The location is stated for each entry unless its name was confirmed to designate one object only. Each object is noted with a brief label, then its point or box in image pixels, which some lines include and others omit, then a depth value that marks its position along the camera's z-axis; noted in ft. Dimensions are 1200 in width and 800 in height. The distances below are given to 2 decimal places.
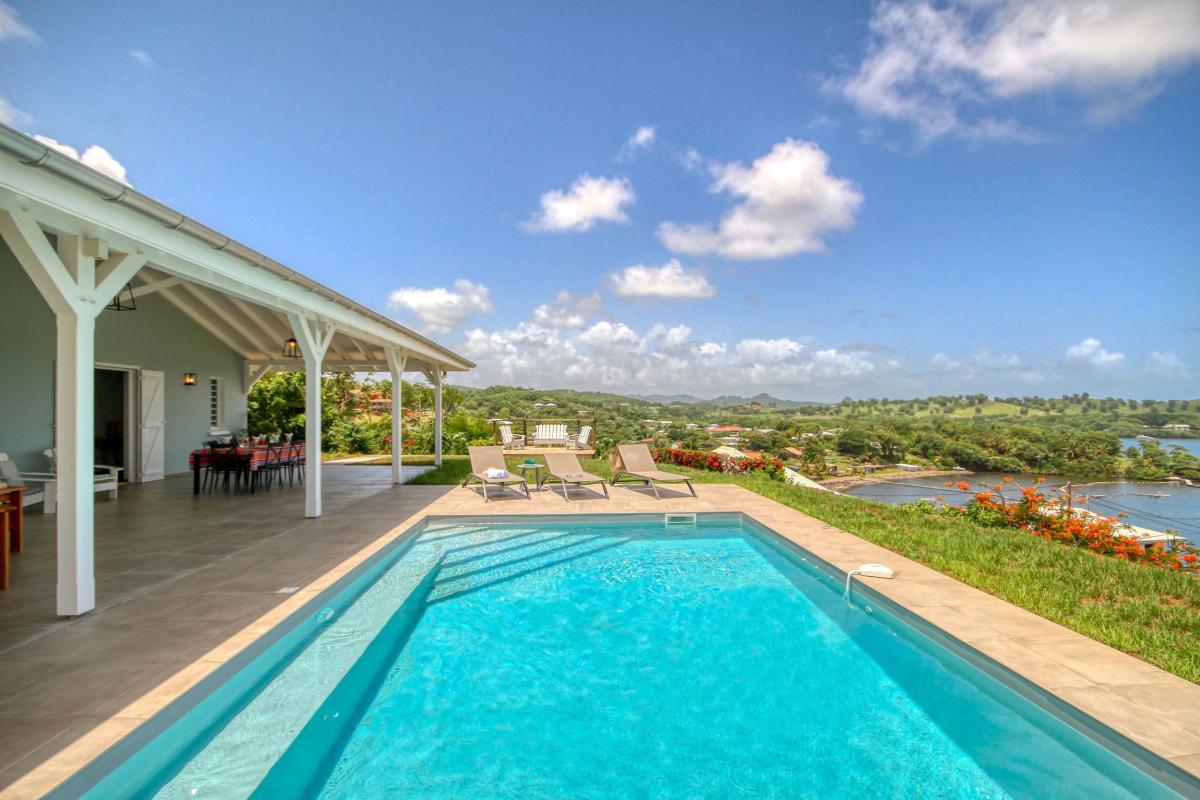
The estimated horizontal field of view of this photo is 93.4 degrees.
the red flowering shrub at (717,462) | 39.75
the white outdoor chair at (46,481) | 22.27
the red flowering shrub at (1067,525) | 19.06
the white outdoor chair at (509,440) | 54.13
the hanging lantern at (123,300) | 28.48
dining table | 30.32
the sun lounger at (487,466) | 30.37
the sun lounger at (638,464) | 32.17
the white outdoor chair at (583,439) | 54.60
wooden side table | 14.39
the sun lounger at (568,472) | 30.19
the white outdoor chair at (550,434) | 56.03
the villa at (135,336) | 11.35
